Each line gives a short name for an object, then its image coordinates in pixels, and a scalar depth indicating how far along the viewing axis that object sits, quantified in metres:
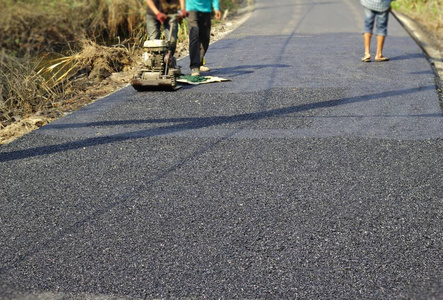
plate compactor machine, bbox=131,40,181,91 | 8.82
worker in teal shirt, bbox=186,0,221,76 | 9.64
